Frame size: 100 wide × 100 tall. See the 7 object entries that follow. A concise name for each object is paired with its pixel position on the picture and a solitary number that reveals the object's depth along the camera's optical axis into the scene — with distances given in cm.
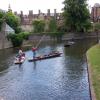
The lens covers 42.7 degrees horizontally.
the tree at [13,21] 3578
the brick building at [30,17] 4885
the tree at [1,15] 3261
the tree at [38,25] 4574
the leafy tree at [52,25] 4621
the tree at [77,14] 4404
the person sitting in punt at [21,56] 2160
